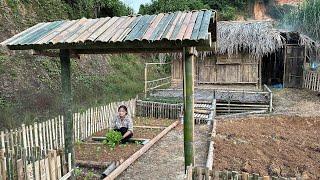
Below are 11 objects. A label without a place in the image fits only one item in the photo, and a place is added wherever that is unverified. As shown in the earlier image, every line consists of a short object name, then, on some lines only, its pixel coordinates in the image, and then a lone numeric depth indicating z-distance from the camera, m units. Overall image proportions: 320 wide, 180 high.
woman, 9.84
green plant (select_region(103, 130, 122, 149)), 9.71
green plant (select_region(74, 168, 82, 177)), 7.21
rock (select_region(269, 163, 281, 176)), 8.16
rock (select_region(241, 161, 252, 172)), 8.17
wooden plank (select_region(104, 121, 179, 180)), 7.10
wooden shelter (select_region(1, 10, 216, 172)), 5.54
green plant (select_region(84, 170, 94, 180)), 7.10
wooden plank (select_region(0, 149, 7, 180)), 5.57
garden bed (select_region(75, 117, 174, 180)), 7.67
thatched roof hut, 19.98
